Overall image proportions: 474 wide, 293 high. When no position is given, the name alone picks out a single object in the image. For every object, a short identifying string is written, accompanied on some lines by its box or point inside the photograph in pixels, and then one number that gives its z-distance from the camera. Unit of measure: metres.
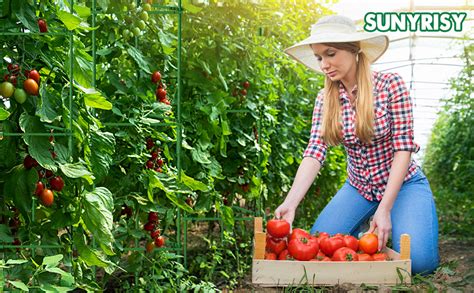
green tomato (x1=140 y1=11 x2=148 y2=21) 3.03
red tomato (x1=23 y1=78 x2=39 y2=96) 2.39
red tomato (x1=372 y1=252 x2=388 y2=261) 3.48
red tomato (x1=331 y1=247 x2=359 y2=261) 3.41
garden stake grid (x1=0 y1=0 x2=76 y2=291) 2.44
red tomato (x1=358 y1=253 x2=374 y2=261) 3.45
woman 3.77
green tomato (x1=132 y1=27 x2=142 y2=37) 3.00
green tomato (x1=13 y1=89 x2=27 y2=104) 2.39
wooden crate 3.35
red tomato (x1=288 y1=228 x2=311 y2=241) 3.49
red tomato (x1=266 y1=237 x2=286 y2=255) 3.58
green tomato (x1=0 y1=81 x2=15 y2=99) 2.36
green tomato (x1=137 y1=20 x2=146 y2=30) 3.01
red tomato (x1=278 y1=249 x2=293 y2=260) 3.51
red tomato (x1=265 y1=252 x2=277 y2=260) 3.53
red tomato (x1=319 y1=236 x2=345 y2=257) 3.53
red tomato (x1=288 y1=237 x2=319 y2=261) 3.41
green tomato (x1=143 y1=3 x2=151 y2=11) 3.04
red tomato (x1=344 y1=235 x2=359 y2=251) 3.54
